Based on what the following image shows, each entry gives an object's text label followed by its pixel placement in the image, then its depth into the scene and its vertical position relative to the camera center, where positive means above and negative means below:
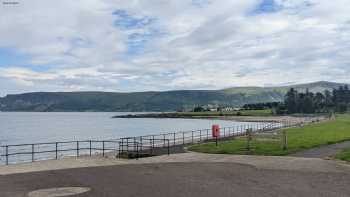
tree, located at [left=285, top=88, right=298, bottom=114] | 191.73 +3.71
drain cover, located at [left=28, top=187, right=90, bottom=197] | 12.46 -2.25
